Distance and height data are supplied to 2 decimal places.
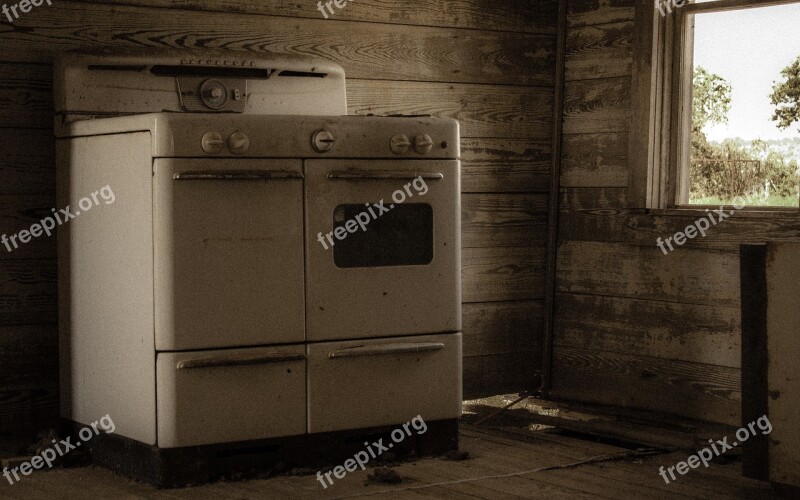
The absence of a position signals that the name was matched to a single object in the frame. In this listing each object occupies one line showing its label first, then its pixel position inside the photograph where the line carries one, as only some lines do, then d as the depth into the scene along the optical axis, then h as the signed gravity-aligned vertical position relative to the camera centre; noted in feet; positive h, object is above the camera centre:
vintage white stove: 8.59 -0.49
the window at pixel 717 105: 10.81 +1.03
